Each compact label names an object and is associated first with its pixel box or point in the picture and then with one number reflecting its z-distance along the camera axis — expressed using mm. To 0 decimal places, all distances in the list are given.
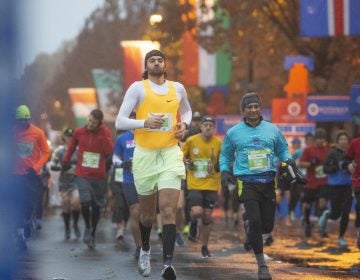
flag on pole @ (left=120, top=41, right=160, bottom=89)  35447
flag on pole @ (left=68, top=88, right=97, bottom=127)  52812
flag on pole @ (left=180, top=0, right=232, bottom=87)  30594
